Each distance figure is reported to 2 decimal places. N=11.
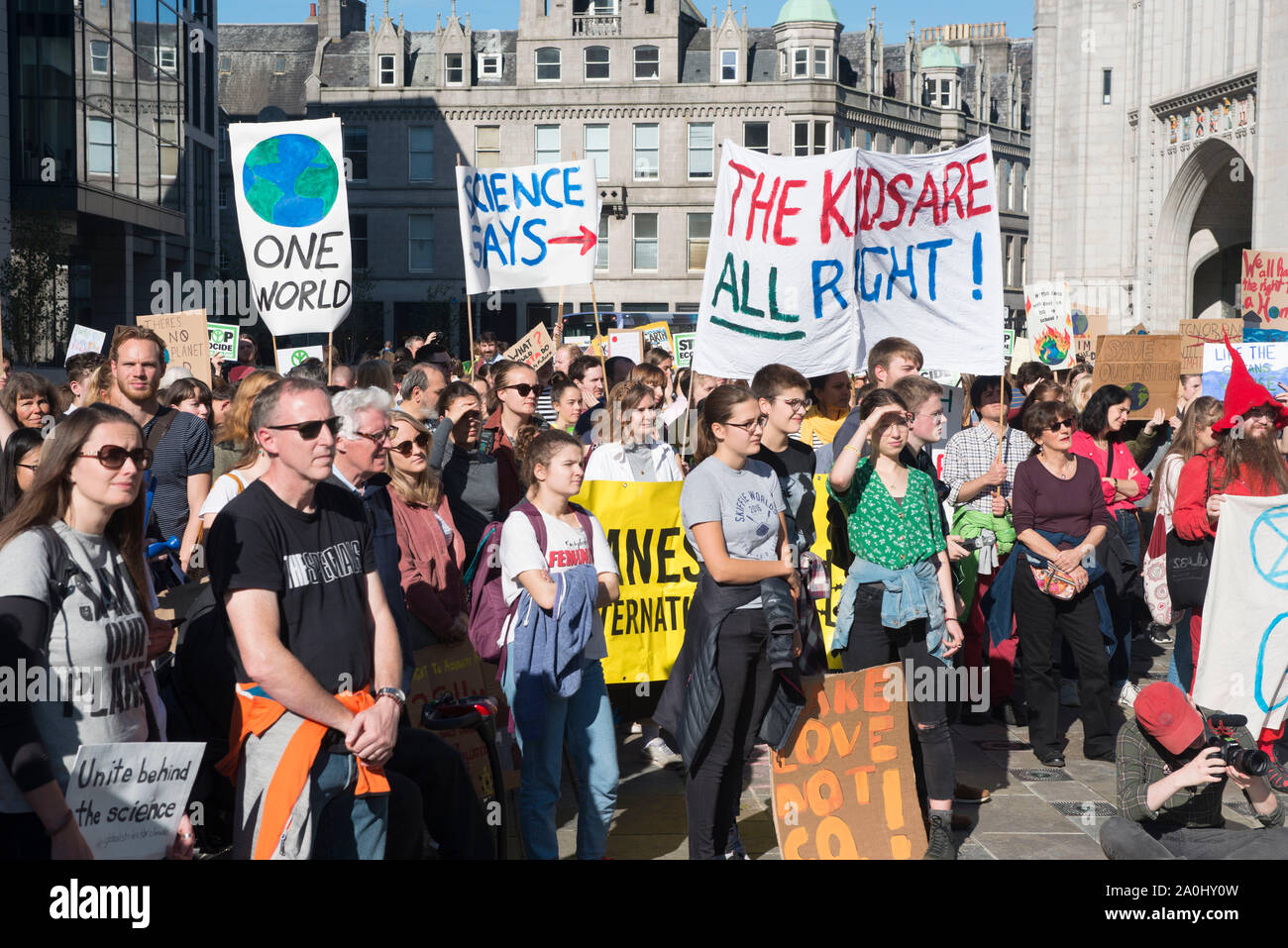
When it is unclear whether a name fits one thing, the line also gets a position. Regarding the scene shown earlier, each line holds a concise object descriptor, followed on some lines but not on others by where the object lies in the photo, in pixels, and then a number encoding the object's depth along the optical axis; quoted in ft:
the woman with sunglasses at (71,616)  11.34
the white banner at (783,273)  24.09
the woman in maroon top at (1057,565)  24.17
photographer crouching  15.46
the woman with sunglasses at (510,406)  24.64
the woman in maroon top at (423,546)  18.33
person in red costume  22.15
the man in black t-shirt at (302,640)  12.84
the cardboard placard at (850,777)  18.44
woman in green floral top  19.20
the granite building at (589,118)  173.06
